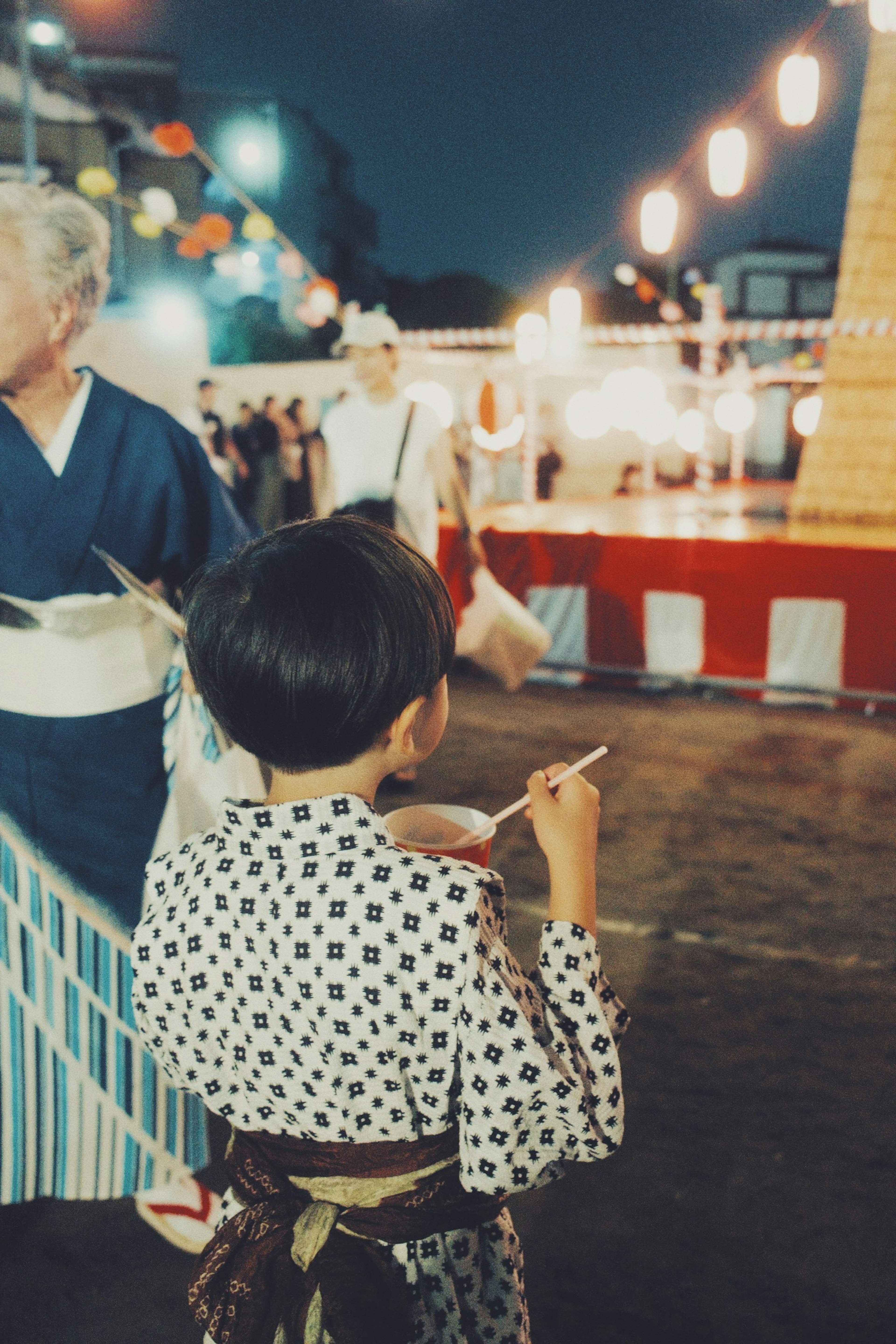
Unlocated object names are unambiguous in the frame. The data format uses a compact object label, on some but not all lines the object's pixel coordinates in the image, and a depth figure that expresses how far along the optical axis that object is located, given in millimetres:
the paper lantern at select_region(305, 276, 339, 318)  10719
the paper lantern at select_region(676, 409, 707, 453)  11914
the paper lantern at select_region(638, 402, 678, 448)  9102
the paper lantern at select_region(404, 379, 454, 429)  9359
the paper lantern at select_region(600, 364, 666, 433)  8797
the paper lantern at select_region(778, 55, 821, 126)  6082
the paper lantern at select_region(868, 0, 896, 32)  5266
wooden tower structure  7469
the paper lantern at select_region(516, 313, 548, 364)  9320
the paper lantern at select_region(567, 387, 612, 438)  9664
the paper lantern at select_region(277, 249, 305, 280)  10453
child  887
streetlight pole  6652
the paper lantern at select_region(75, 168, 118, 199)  8656
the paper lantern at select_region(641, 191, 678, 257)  7492
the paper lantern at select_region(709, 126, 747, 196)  6566
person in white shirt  3721
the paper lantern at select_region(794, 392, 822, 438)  9125
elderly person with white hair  1705
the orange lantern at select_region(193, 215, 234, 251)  9211
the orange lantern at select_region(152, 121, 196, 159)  7969
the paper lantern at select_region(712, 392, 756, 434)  9852
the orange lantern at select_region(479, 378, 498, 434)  8109
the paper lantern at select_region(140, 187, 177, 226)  9445
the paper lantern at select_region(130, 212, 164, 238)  9695
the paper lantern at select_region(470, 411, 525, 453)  8406
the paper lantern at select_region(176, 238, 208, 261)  11070
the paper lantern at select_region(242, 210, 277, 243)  10047
